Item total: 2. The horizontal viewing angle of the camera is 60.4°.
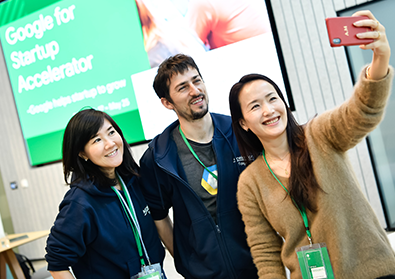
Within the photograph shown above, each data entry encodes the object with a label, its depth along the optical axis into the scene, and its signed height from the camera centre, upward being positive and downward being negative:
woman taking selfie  1.19 -0.27
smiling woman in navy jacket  1.64 -0.26
